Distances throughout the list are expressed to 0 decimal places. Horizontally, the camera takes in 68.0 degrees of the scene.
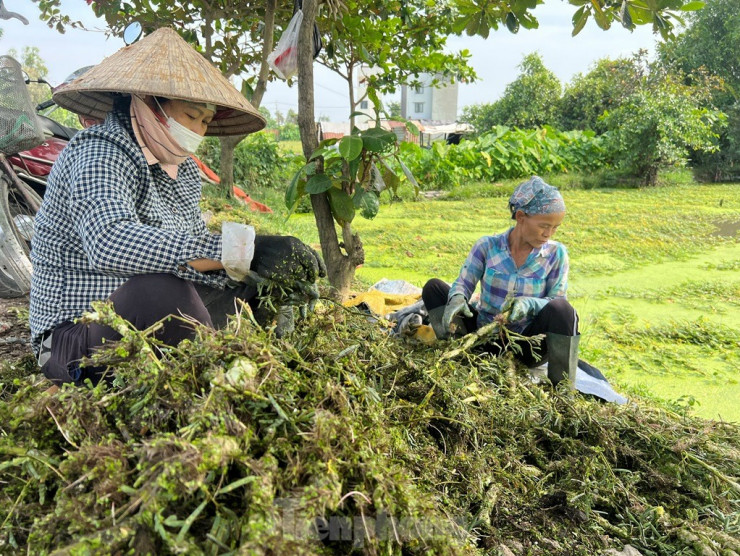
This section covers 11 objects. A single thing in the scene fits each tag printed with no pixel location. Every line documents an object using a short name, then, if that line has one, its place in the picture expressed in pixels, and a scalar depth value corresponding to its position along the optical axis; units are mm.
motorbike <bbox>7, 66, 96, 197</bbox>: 3295
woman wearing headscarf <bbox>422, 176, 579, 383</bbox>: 2041
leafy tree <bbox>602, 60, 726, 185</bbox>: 10617
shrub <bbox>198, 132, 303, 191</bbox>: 8742
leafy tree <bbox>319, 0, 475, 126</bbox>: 3531
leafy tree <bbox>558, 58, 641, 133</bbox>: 16047
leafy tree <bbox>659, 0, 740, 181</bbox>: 15852
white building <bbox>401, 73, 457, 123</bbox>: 42656
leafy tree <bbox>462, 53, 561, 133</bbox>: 18219
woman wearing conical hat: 1397
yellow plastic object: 2906
